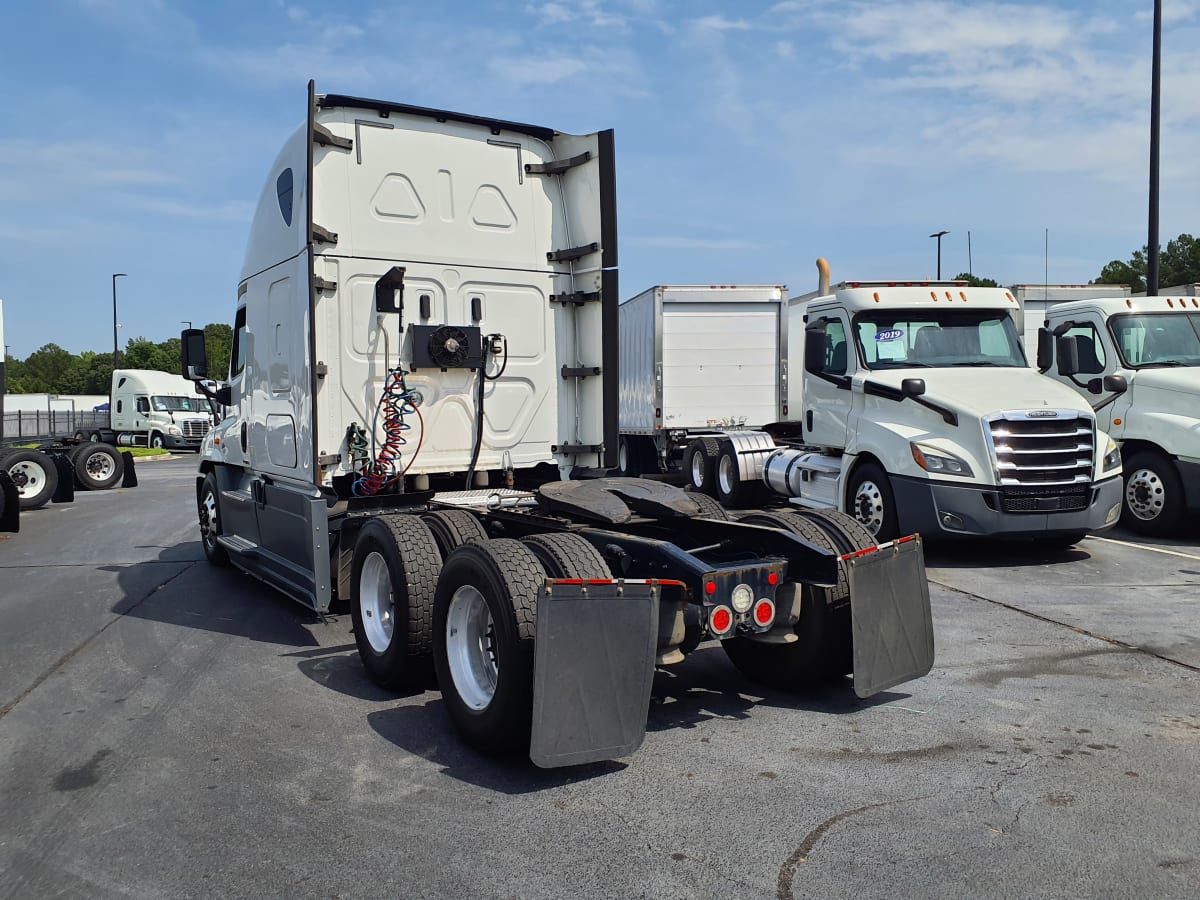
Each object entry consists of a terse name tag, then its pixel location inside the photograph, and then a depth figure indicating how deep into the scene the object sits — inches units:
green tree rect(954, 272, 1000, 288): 2142.0
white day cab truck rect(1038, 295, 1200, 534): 416.5
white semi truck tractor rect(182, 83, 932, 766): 169.3
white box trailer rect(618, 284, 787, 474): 647.1
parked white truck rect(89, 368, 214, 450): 1558.8
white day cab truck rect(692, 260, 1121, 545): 360.5
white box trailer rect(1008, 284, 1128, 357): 627.2
